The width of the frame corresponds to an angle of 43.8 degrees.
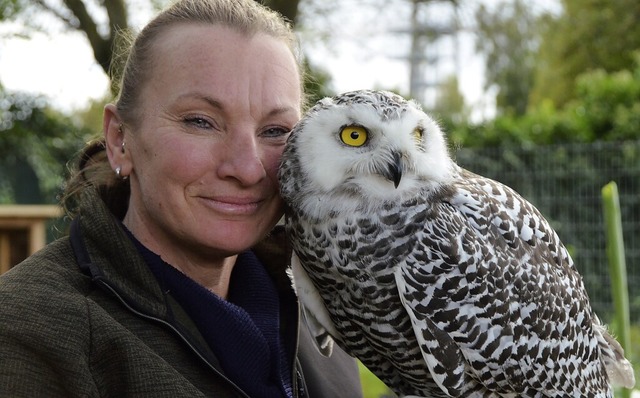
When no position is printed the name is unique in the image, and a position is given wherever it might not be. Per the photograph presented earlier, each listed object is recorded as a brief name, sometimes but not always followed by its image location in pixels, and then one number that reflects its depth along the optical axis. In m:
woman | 1.65
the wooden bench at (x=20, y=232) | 4.39
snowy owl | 2.10
